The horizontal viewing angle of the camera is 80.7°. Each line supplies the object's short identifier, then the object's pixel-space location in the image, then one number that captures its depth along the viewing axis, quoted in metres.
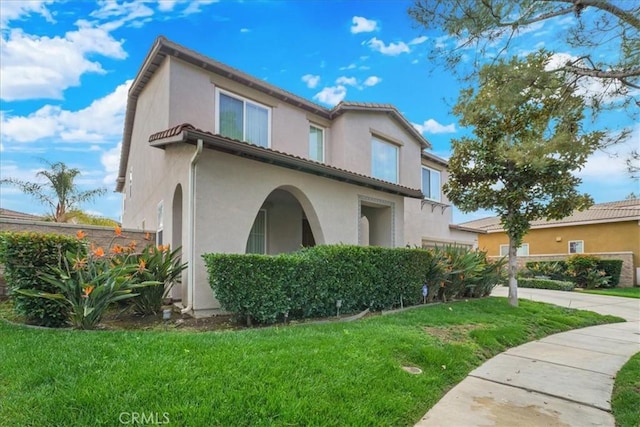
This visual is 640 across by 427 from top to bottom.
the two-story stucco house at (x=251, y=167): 8.56
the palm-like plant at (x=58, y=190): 19.72
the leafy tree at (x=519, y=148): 5.93
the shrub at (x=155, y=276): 7.96
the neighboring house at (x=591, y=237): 23.64
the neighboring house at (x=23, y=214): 19.74
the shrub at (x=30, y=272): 6.37
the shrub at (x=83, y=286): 6.24
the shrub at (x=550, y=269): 23.30
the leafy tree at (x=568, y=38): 5.02
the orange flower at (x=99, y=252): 6.62
